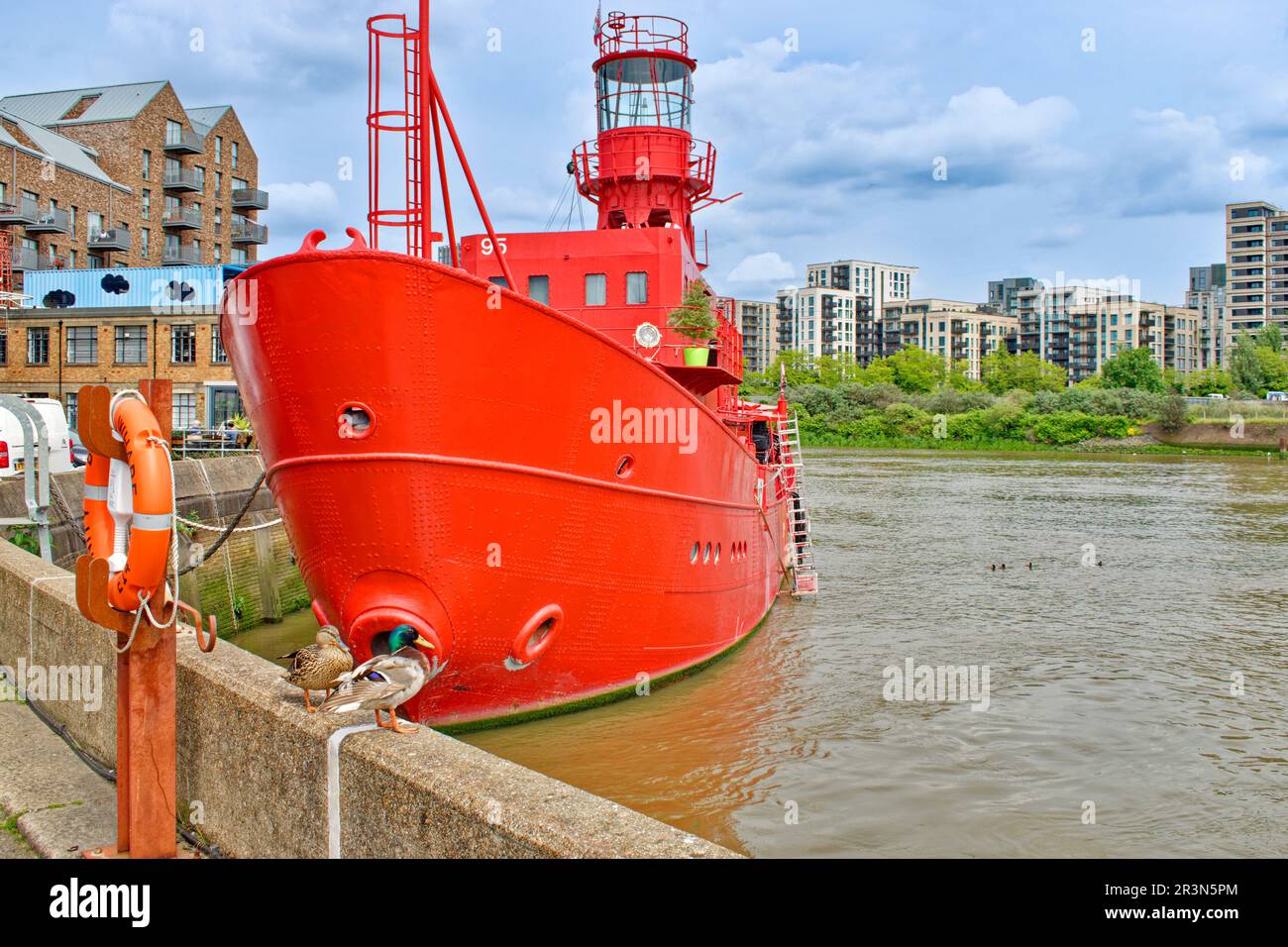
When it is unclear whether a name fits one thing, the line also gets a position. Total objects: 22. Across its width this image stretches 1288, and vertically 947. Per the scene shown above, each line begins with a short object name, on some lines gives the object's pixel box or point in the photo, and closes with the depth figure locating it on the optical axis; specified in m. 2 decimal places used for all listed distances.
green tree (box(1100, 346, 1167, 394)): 119.38
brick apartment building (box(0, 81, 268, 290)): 52.62
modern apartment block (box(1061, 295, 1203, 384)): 169.62
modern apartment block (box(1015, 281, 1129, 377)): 177.75
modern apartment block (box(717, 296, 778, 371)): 195.88
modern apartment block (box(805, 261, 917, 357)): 194.38
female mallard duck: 5.08
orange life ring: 4.82
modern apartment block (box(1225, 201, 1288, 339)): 159.38
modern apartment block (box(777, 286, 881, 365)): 193.00
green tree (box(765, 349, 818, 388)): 131.12
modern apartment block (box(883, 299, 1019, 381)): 177.12
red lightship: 8.67
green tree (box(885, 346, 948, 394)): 127.06
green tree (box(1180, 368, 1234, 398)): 120.75
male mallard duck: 5.06
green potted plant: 13.39
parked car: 24.67
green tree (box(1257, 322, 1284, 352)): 128.25
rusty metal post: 4.98
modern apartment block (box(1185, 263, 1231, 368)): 181.50
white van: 18.80
